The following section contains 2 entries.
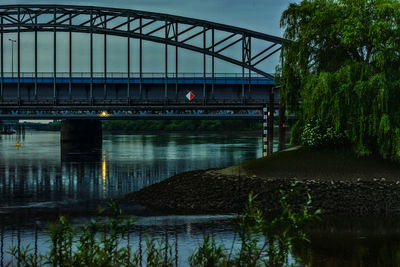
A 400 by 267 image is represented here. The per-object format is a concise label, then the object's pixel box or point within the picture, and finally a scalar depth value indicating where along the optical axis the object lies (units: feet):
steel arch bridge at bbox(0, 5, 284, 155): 222.48
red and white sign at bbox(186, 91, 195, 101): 262.61
